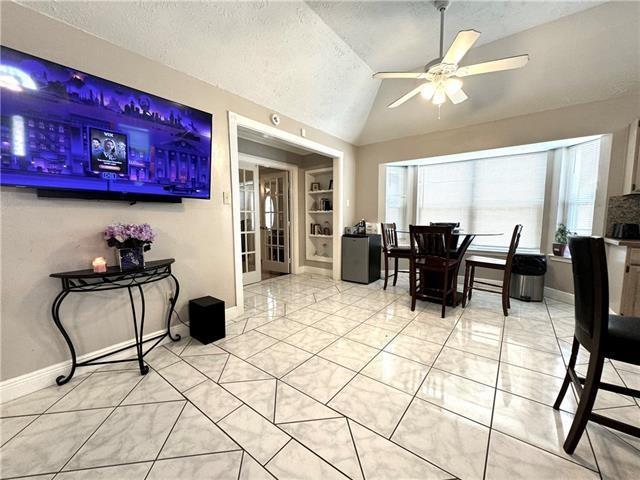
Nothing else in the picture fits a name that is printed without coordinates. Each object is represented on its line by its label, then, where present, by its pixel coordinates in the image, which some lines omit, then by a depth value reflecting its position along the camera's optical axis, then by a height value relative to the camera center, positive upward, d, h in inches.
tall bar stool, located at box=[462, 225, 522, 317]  110.2 -21.4
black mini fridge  160.2 -24.9
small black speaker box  87.4 -36.4
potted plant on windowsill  130.8 -10.6
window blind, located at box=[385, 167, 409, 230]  182.4 +17.3
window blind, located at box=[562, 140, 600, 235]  122.4 +18.9
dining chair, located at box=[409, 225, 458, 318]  108.8 -18.4
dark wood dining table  118.8 -28.5
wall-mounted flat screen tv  56.6 +22.4
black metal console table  63.2 -18.5
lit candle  66.9 -12.9
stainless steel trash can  126.5 -28.1
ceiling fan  72.3 +50.5
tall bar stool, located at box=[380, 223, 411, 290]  145.8 -16.9
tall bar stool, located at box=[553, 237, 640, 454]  43.0 -20.5
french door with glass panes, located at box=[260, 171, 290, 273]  189.0 -0.1
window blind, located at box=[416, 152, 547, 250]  146.6 +16.5
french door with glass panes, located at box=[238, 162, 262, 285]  158.2 -0.2
